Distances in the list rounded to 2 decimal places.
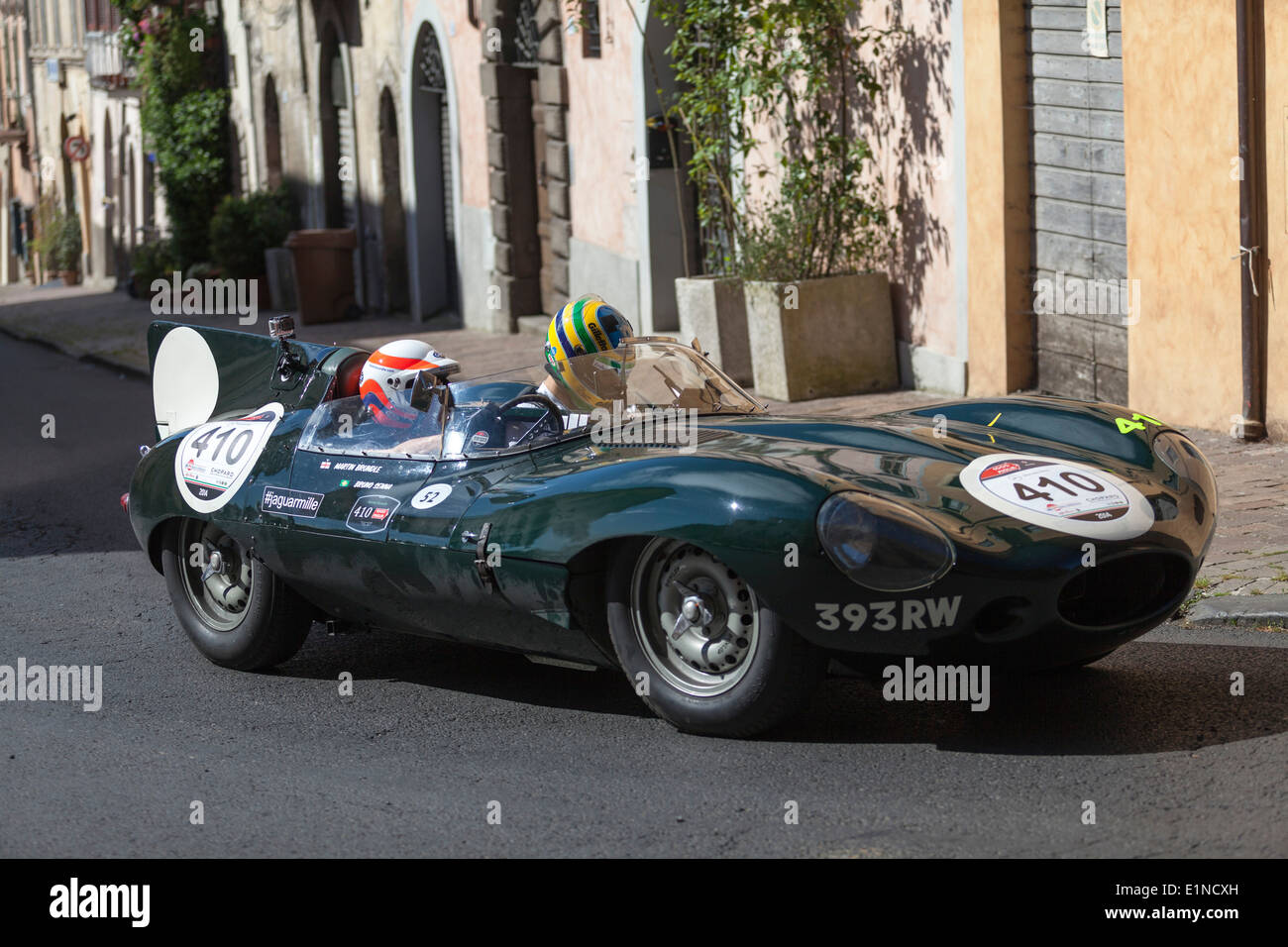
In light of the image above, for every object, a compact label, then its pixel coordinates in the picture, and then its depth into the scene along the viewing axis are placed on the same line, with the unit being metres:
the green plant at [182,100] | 27.69
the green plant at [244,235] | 23.92
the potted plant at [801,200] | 11.81
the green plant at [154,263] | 27.45
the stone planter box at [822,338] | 11.74
